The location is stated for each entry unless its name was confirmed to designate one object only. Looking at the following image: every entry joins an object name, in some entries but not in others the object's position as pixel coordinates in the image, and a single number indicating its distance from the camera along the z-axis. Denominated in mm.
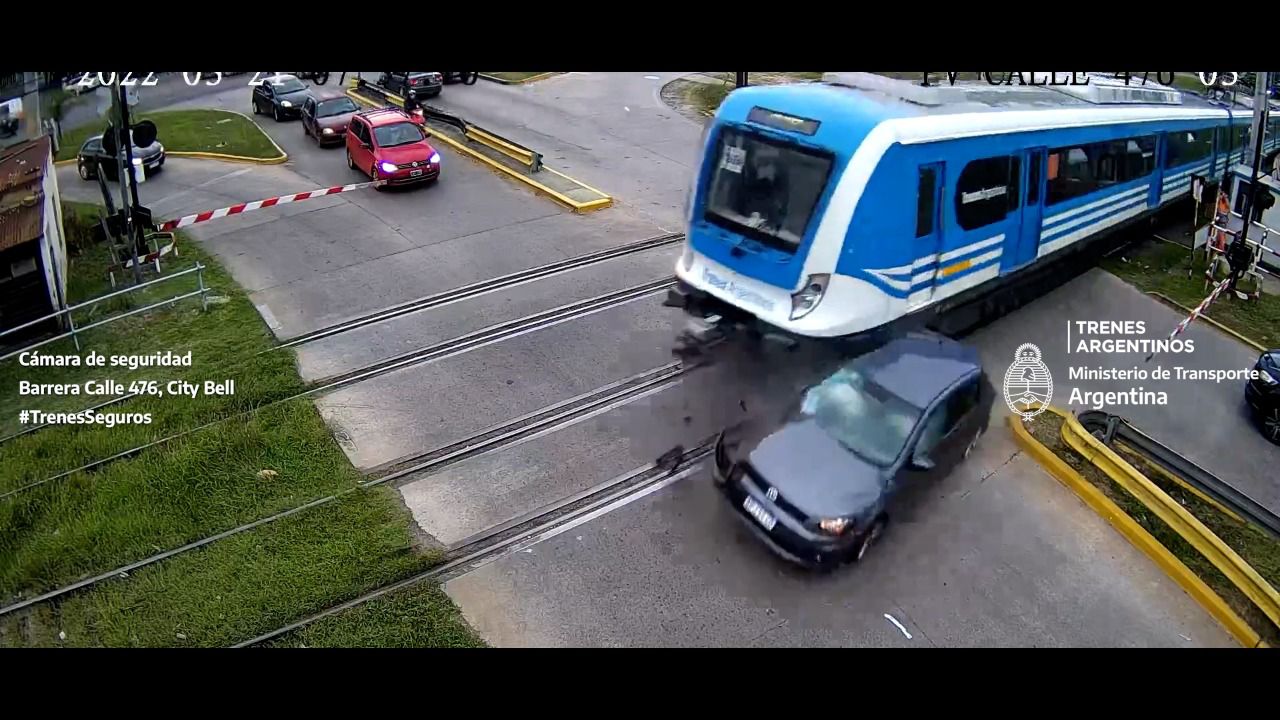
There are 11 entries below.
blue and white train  9258
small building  11594
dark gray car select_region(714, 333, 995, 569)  7797
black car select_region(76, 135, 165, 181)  18906
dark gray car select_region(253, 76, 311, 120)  23734
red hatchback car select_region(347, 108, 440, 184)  17234
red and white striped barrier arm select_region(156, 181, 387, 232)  15133
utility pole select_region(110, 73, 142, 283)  12352
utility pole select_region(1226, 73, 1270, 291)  11859
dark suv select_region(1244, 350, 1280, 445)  10031
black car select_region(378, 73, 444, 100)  25116
